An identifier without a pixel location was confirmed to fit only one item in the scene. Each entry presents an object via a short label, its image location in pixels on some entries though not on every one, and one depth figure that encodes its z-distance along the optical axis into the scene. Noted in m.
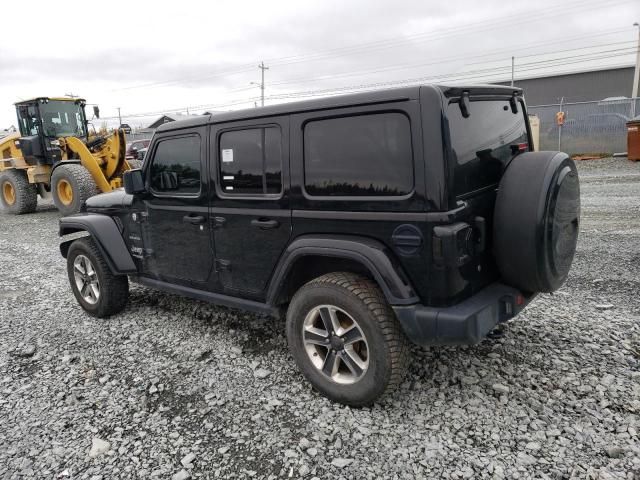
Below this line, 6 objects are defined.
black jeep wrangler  2.64
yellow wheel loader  11.32
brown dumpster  14.06
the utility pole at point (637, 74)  29.18
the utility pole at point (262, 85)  56.44
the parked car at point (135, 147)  19.20
